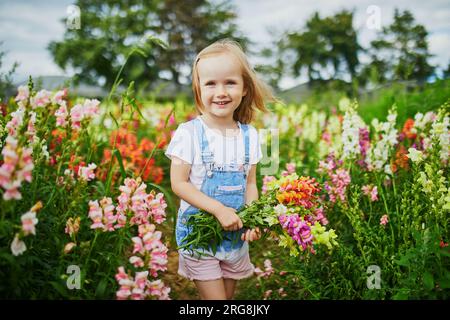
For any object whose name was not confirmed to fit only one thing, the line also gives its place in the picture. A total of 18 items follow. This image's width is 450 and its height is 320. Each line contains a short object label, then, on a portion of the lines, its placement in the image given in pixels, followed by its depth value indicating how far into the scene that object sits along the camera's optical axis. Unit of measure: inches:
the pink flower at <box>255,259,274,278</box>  111.2
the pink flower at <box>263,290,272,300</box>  108.2
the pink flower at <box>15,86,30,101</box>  73.4
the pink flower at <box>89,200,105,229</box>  66.3
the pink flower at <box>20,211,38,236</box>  56.1
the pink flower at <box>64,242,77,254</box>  66.4
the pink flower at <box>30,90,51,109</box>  74.7
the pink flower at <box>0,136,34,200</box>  53.9
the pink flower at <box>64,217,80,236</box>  70.7
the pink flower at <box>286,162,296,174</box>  112.4
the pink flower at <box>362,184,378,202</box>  100.7
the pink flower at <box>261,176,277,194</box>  107.7
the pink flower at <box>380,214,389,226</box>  95.0
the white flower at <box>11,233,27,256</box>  58.0
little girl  81.4
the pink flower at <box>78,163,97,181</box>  74.8
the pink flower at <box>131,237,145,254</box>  64.2
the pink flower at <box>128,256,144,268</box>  63.6
